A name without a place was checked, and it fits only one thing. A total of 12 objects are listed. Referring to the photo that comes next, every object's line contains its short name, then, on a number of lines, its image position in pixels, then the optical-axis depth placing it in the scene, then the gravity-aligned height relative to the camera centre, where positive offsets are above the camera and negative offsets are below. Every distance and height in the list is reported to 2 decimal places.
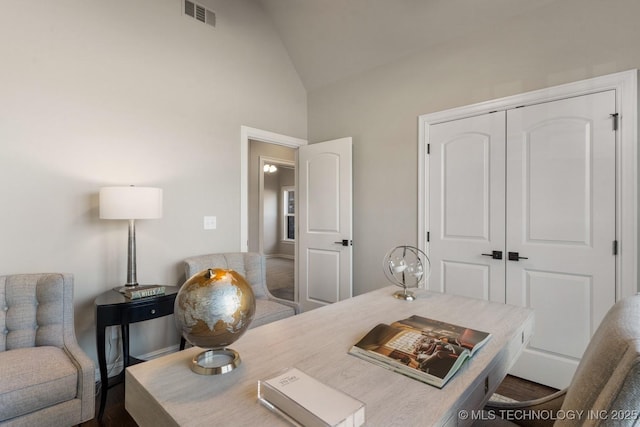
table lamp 2.18 +0.07
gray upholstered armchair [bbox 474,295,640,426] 0.50 -0.28
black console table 2.03 -0.66
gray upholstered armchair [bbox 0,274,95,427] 1.50 -0.76
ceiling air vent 2.93 +1.87
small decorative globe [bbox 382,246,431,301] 1.74 -0.32
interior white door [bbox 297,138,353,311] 3.47 -0.10
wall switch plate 3.04 -0.09
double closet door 2.20 -0.03
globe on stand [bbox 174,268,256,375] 0.88 -0.27
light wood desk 0.74 -0.45
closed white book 0.66 -0.41
